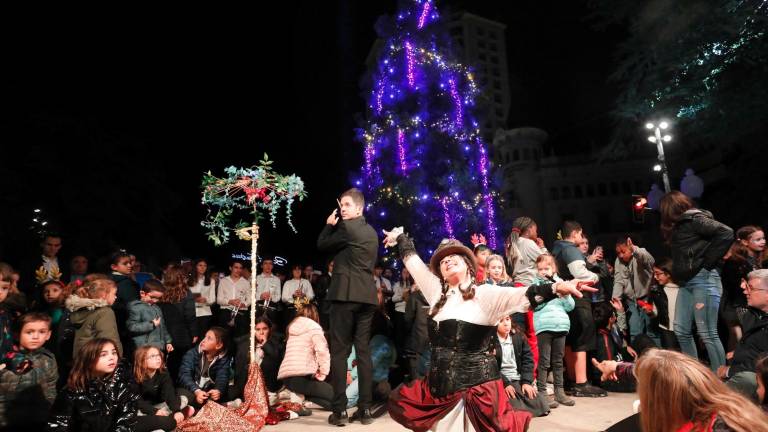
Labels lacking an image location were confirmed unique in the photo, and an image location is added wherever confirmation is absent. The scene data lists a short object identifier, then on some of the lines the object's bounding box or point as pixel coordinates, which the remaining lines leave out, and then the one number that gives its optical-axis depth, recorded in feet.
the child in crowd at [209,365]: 19.85
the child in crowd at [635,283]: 23.00
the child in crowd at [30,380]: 14.26
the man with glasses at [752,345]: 11.16
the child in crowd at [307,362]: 19.93
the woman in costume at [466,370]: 10.48
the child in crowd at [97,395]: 13.34
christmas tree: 52.31
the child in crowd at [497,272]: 18.51
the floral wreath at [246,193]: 18.47
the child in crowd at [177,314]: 22.22
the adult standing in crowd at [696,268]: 16.25
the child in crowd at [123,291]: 20.36
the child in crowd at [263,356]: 20.94
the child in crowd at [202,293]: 29.12
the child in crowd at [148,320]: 19.08
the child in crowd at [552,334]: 18.01
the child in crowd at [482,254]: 18.96
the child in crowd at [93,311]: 17.06
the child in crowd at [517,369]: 16.43
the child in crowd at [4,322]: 16.10
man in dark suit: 16.15
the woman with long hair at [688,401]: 6.27
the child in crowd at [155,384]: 17.19
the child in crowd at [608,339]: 22.02
